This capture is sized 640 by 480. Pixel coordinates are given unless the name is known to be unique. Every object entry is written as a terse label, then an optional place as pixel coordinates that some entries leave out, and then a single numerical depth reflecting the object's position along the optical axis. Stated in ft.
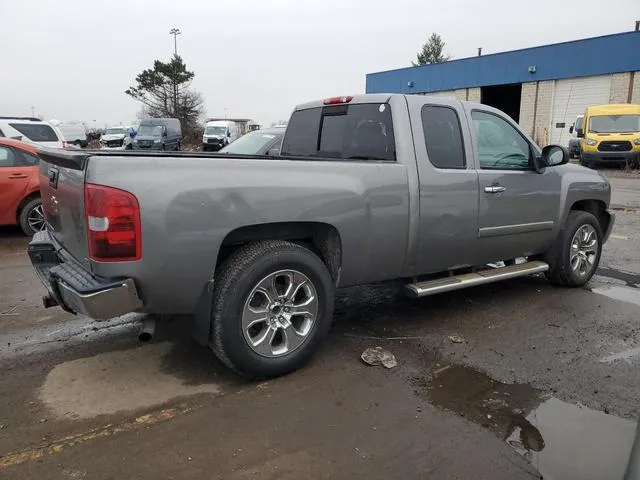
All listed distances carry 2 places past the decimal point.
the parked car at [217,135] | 115.55
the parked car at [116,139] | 130.68
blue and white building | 94.07
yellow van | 69.77
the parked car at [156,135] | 99.81
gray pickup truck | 9.91
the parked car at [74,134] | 114.32
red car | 27.48
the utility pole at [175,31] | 181.98
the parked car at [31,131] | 48.07
